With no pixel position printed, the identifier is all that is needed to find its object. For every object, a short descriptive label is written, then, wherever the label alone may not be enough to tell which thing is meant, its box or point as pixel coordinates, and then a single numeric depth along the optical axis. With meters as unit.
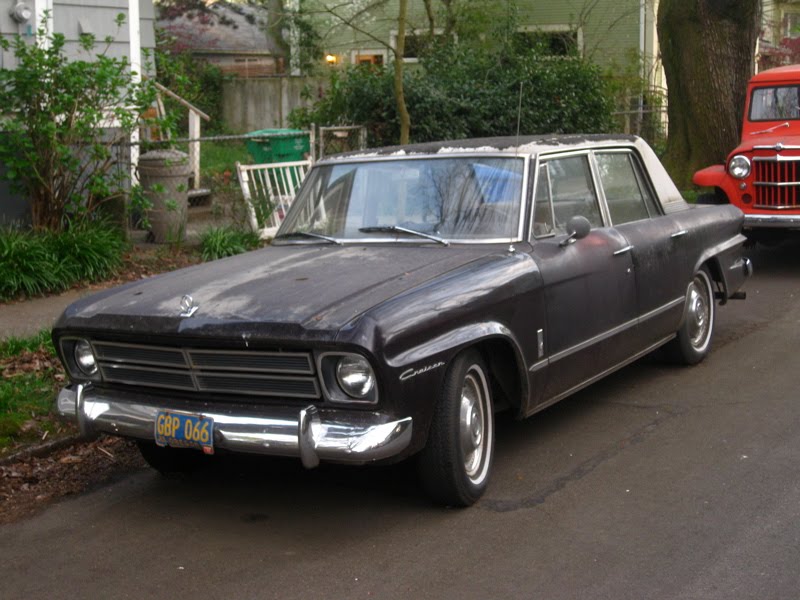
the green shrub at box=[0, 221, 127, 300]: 9.83
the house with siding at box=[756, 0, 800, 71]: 27.50
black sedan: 4.68
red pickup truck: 11.61
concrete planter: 12.40
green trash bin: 13.91
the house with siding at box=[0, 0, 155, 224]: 11.34
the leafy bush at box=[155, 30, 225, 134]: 27.73
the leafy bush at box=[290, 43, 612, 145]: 15.38
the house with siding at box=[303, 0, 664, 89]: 25.56
